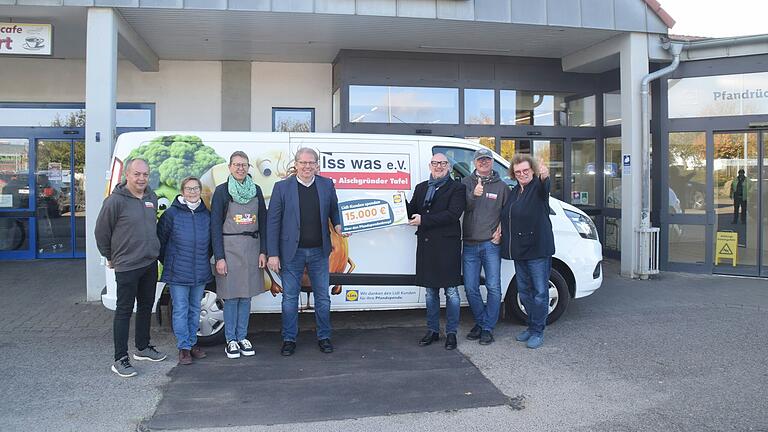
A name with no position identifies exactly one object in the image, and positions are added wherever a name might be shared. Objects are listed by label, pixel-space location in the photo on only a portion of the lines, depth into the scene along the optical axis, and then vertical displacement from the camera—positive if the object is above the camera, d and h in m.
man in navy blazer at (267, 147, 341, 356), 5.11 -0.05
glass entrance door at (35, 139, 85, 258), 11.07 +0.56
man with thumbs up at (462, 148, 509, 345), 5.47 -0.07
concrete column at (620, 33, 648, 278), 9.16 +1.44
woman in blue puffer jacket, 4.92 -0.19
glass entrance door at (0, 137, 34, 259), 10.90 +0.48
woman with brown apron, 4.99 -0.06
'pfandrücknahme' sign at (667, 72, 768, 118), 9.16 +2.12
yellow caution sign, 9.53 -0.33
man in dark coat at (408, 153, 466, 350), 5.30 -0.03
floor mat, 4.04 -1.25
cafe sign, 7.86 +2.60
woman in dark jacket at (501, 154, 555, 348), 5.38 -0.08
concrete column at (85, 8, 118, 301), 7.53 +1.39
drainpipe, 9.09 +0.68
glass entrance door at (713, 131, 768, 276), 9.36 +0.36
